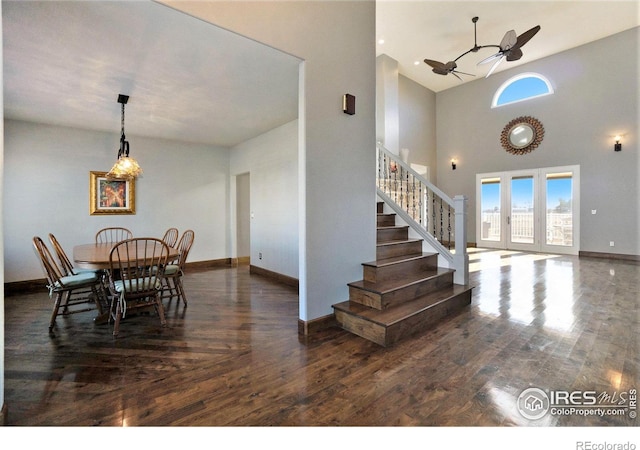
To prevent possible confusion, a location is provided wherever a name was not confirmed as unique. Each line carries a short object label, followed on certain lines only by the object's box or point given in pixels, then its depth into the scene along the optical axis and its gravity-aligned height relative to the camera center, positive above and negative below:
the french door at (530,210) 6.92 +0.36
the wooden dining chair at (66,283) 2.76 -0.60
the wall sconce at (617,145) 6.17 +1.70
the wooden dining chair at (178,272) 3.45 -0.58
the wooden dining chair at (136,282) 2.72 -0.59
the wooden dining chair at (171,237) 5.51 -0.24
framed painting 5.07 +0.57
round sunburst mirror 7.28 +2.35
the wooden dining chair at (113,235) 4.98 -0.17
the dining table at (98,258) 2.69 -0.33
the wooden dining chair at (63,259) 2.96 -0.37
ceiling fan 4.65 +3.10
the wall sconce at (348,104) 2.96 +1.28
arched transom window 7.21 +3.60
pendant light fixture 3.60 +0.76
